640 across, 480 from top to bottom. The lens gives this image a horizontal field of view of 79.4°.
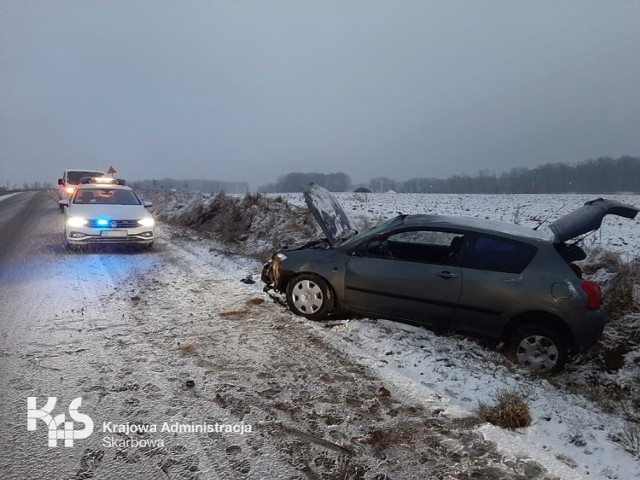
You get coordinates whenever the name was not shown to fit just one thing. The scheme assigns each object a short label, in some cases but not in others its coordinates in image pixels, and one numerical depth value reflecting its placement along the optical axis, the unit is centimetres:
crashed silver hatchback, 429
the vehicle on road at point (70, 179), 1822
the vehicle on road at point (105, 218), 900
